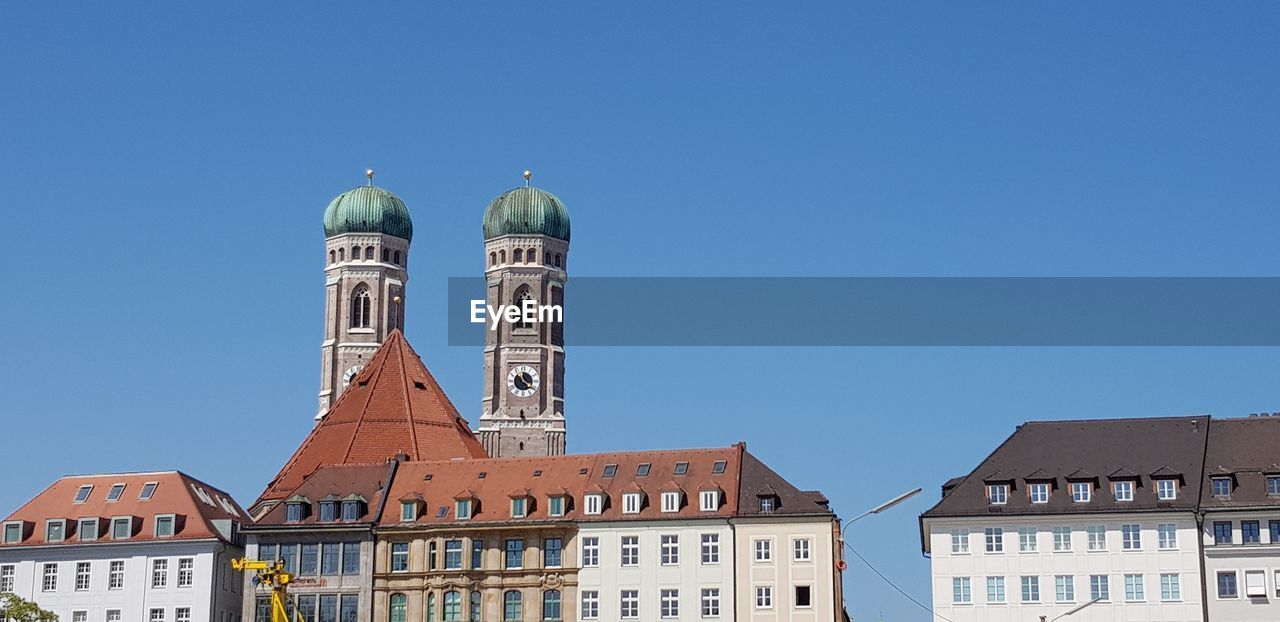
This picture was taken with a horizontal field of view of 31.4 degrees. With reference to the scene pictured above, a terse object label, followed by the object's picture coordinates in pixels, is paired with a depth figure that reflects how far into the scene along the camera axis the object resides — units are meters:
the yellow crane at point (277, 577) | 88.54
